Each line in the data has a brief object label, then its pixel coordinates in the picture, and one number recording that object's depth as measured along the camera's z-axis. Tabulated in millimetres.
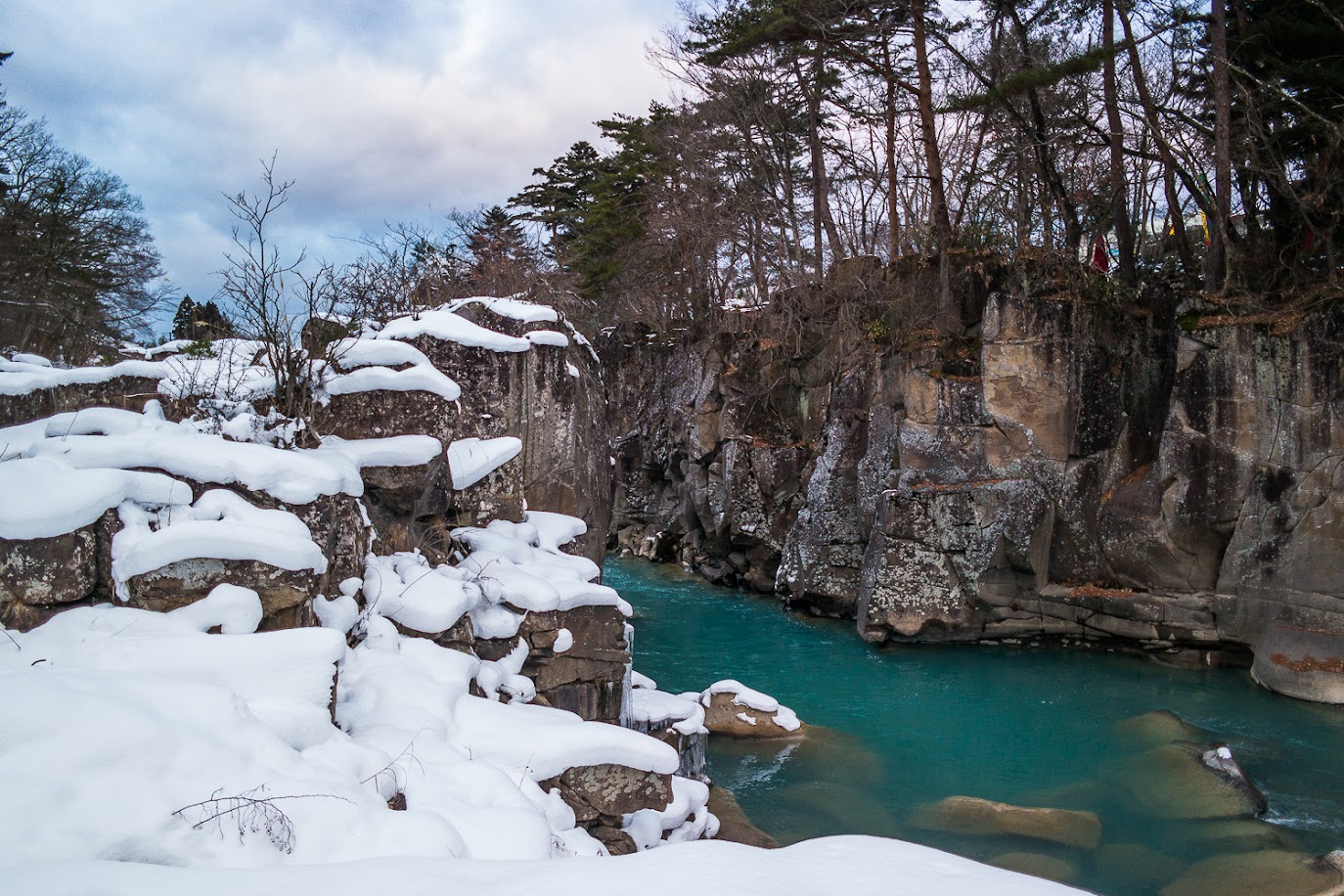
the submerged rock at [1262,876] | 6863
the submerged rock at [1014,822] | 8211
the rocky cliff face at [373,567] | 4758
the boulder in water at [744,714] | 10750
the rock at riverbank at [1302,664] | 11906
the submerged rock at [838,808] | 8500
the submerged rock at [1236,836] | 7824
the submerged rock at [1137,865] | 7488
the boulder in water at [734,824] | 7629
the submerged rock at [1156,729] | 10414
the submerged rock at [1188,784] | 8508
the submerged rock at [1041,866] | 7504
